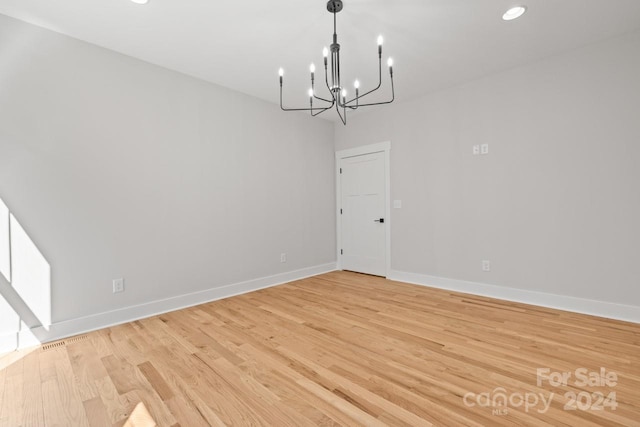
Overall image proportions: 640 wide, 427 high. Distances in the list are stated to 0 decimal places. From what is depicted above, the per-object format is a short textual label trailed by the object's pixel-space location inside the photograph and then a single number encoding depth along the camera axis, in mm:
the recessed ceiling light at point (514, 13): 2279
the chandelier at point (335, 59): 2072
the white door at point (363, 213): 4578
